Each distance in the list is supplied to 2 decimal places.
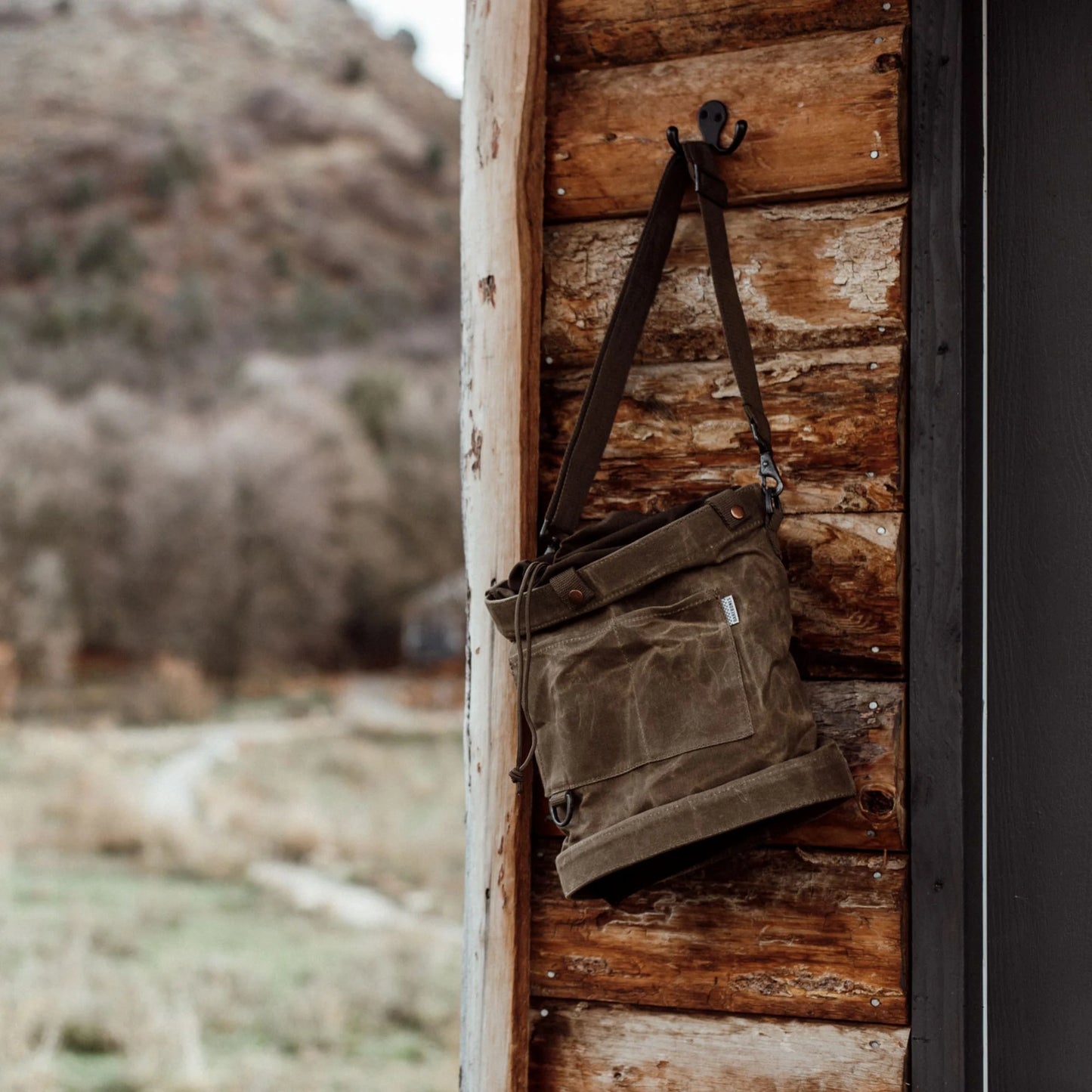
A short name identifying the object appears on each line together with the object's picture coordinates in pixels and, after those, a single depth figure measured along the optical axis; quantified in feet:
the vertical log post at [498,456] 9.07
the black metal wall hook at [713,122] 9.07
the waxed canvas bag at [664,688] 8.49
